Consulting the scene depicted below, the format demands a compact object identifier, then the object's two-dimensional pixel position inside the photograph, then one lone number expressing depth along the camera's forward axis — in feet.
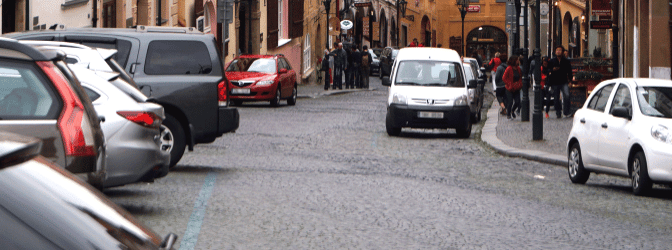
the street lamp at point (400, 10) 249.32
